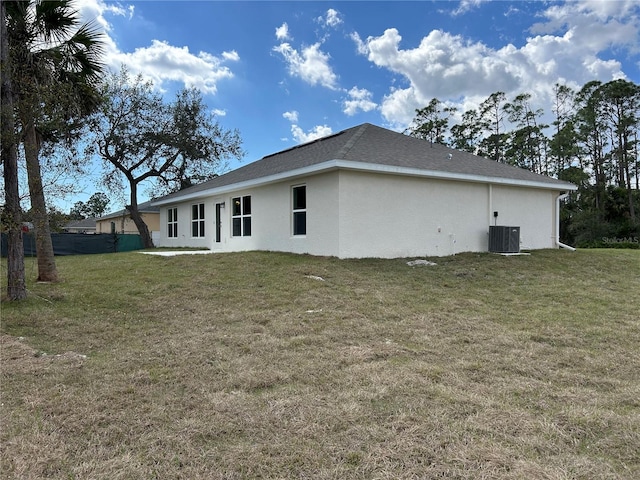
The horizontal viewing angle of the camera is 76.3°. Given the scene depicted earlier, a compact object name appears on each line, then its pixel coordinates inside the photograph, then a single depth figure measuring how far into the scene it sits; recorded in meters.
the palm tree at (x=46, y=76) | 6.35
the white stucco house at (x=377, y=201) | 10.57
